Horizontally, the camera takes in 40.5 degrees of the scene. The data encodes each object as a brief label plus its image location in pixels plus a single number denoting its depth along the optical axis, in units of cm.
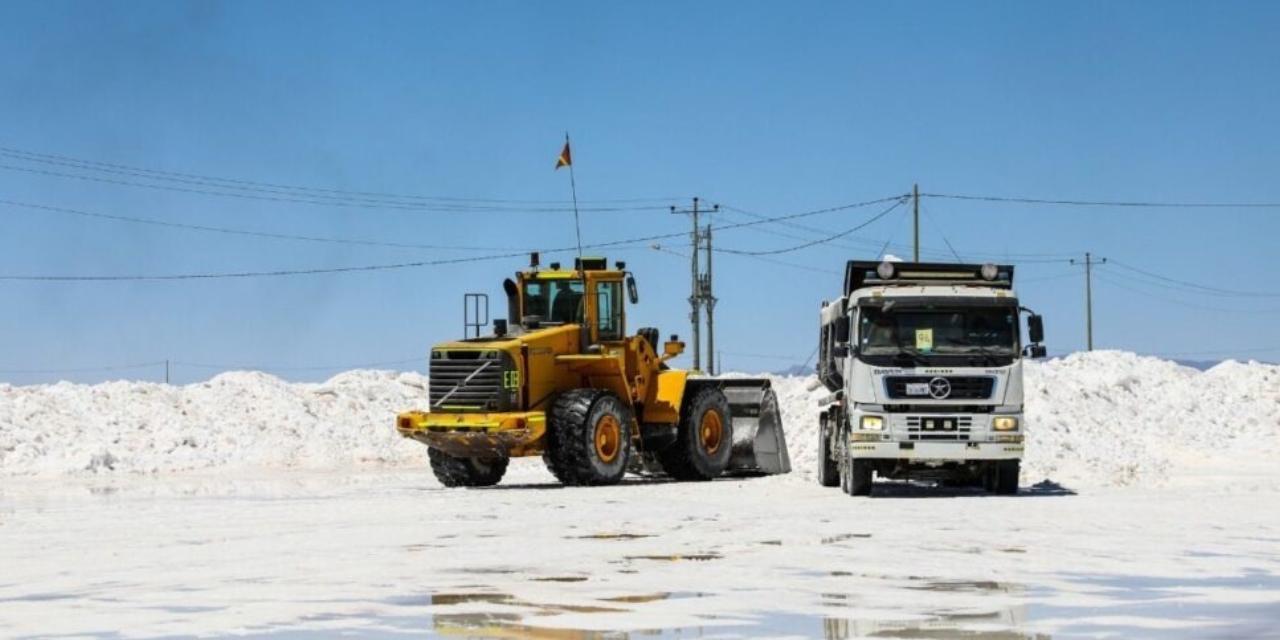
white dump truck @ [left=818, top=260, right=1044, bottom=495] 2292
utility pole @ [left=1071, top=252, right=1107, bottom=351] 8825
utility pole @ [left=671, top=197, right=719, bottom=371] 6681
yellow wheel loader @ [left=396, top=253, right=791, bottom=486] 2702
